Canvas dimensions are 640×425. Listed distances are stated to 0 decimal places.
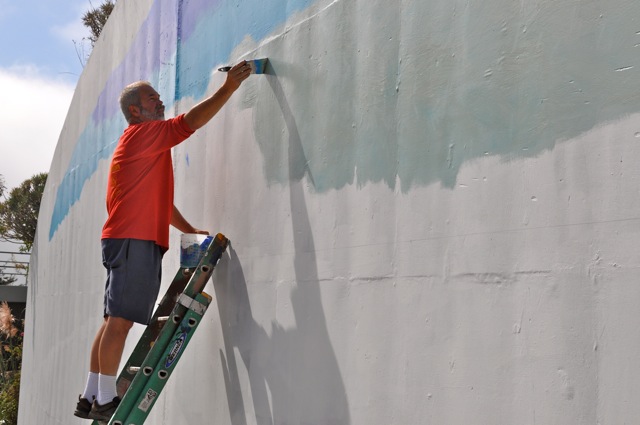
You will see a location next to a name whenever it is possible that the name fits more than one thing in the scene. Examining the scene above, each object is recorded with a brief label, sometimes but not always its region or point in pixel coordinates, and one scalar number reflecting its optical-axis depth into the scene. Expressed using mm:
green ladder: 3770
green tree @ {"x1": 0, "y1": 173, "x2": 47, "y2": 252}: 25420
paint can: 4012
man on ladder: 3832
